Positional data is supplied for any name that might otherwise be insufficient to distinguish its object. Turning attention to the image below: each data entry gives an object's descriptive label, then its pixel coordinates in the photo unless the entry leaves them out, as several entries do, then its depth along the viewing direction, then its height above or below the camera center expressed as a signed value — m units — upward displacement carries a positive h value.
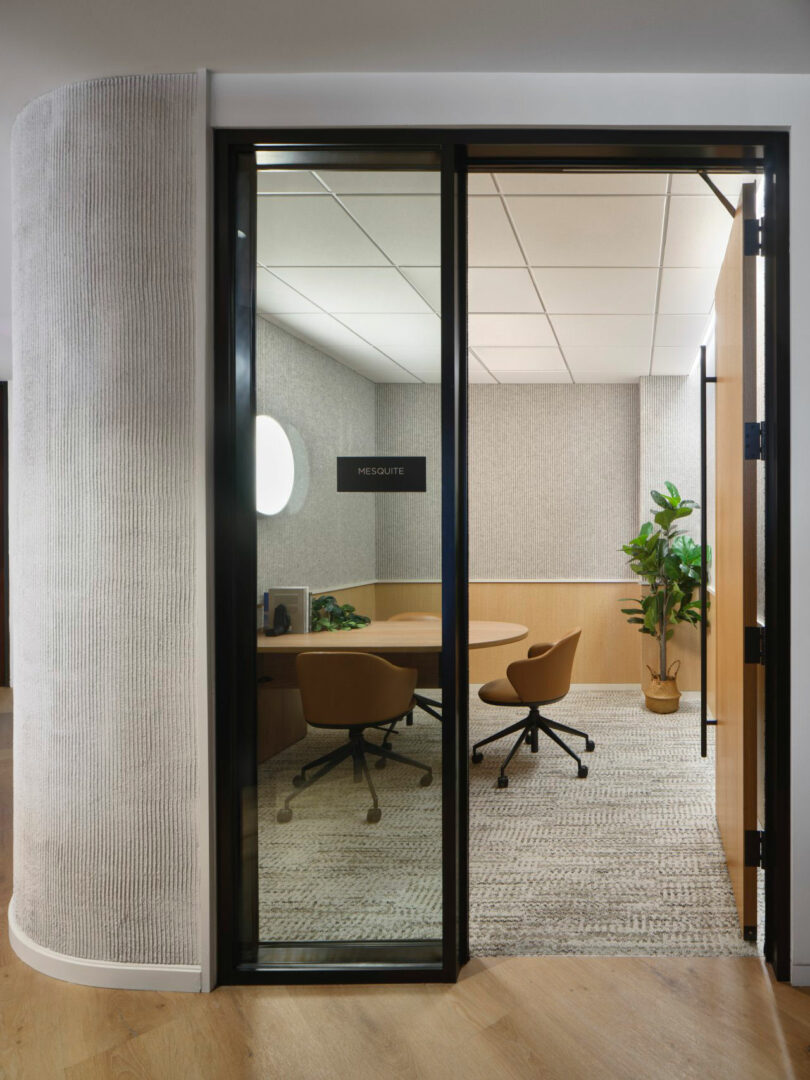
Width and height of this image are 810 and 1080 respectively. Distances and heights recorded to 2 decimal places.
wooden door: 2.55 -0.06
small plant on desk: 2.44 -0.23
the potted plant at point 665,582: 6.23 -0.32
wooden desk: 2.41 -0.35
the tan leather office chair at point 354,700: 2.37 -0.47
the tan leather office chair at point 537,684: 4.43 -0.80
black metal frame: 2.36 +0.23
